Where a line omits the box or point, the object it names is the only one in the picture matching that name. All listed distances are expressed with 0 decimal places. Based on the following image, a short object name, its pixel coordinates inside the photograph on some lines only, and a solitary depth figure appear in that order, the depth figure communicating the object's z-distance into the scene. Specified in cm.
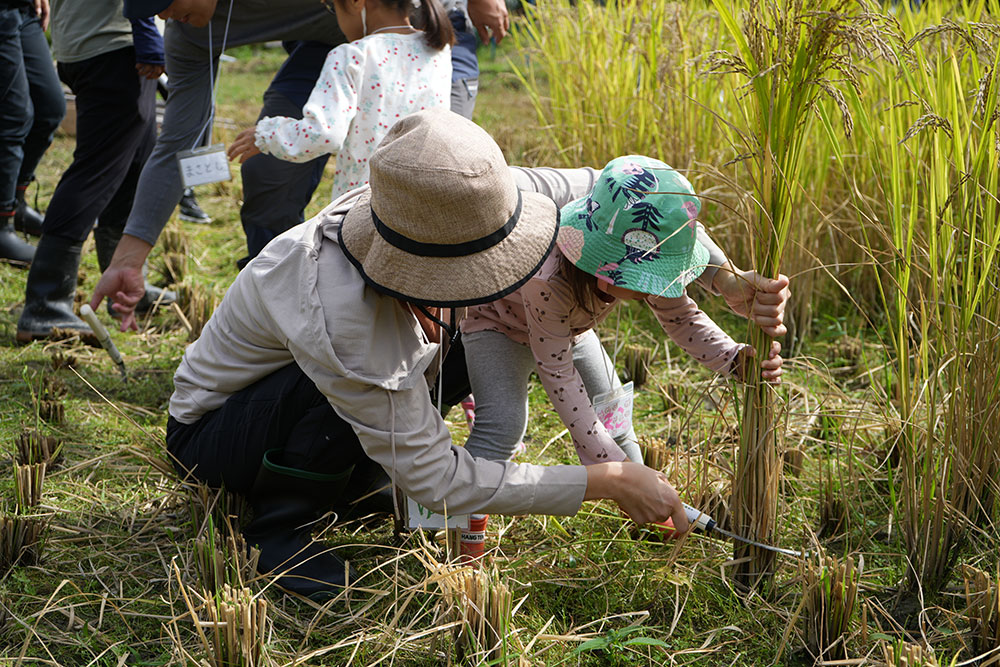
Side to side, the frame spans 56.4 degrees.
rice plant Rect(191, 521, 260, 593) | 166
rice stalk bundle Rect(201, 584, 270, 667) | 147
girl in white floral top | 230
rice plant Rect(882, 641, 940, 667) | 144
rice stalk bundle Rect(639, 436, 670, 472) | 220
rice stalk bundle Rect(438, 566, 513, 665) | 156
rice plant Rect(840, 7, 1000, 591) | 160
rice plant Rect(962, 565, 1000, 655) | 155
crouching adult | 138
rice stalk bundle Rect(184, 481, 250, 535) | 190
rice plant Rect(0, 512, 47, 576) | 181
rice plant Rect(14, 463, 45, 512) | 201
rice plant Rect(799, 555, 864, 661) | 157
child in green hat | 166
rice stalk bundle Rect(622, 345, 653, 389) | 278
